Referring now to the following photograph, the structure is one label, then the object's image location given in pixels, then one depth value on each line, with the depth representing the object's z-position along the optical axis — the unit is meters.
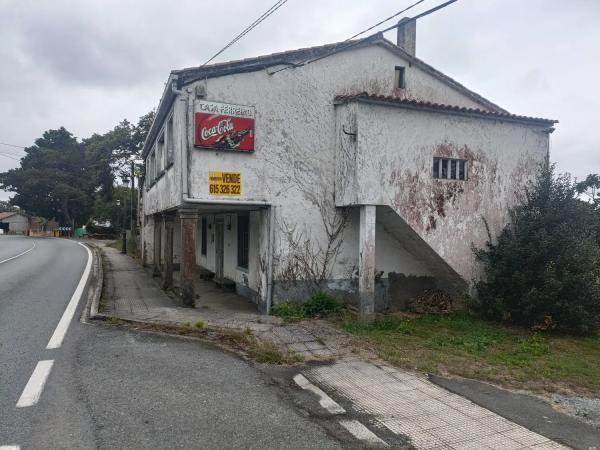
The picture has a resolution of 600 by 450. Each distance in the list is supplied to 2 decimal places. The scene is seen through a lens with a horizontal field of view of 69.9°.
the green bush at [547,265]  8.66
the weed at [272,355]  6.22
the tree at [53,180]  50.28
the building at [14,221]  75.41
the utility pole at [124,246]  28.17
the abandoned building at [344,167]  9.01
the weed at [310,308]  9.26
